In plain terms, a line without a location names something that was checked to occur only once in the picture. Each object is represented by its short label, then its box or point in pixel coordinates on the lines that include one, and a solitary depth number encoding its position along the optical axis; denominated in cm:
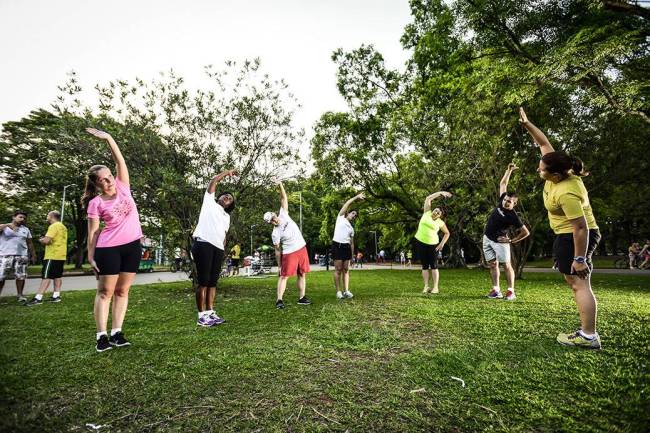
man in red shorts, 637
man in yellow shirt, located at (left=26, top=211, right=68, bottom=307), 784
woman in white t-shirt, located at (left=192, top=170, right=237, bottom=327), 487
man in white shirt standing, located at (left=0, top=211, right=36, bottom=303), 741
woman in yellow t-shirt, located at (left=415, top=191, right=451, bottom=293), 807
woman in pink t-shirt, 362
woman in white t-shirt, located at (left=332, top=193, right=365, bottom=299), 754
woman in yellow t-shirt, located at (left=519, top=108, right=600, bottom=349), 320
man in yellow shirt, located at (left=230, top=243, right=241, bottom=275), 1019
